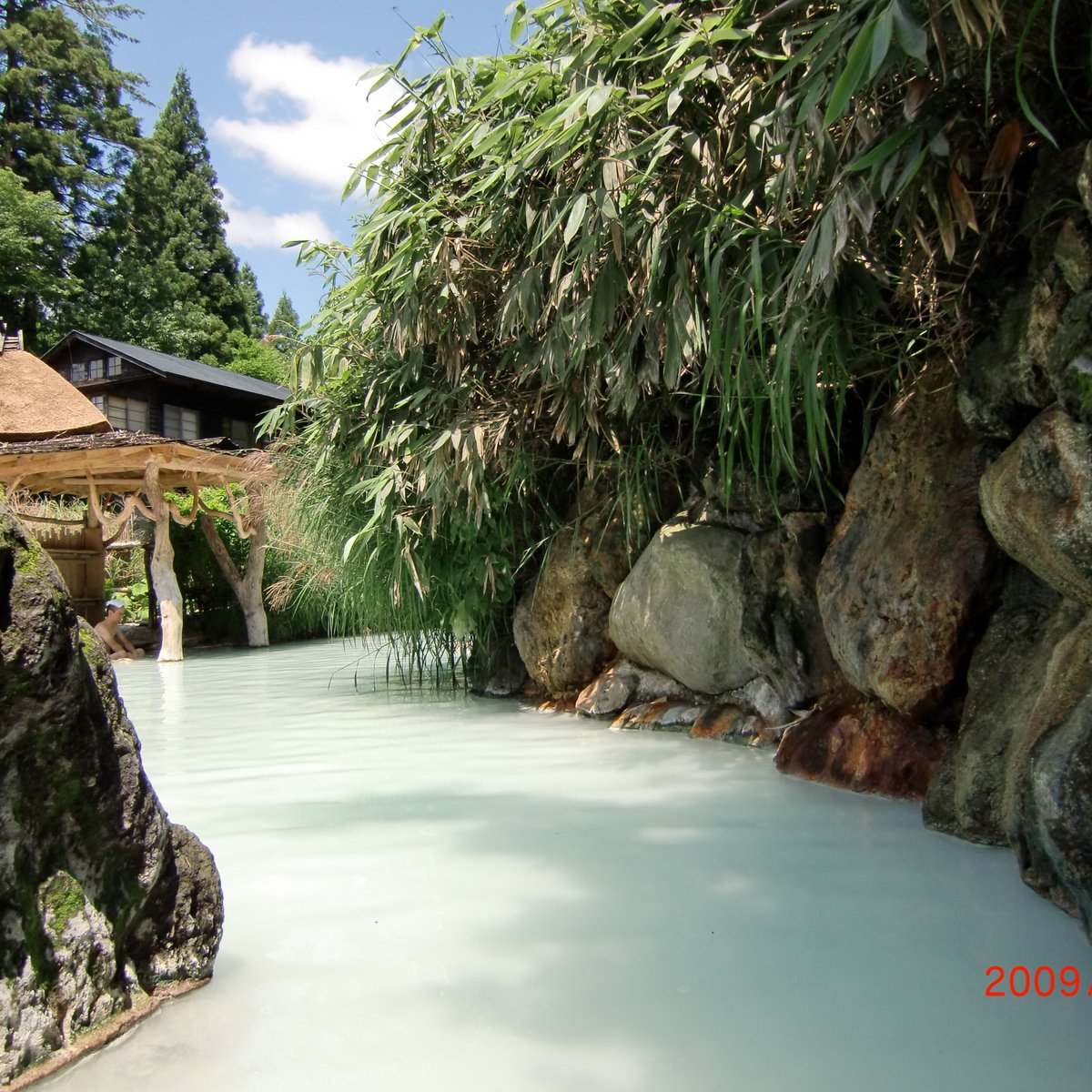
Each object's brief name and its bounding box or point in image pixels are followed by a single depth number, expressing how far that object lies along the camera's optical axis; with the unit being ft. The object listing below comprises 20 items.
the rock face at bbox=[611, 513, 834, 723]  12.65
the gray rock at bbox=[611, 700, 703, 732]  14.64
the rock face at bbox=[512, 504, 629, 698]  16.48
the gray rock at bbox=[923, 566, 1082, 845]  8.00
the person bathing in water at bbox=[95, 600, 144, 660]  34.17
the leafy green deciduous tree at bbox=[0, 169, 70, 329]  66.85
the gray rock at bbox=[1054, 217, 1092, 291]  6.66
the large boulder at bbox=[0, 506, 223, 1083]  4.67
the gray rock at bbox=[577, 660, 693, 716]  15.52
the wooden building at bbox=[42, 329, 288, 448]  61.57
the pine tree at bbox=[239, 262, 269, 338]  104.37
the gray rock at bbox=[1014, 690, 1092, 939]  5.84
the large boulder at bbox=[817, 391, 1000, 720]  9.43
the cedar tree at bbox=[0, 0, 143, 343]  77.25
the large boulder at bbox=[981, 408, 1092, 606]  6.72
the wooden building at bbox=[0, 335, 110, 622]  38.17
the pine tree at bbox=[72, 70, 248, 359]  81.51
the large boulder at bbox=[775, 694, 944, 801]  9.97
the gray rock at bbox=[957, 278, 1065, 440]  7.54
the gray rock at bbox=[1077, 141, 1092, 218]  6.12
